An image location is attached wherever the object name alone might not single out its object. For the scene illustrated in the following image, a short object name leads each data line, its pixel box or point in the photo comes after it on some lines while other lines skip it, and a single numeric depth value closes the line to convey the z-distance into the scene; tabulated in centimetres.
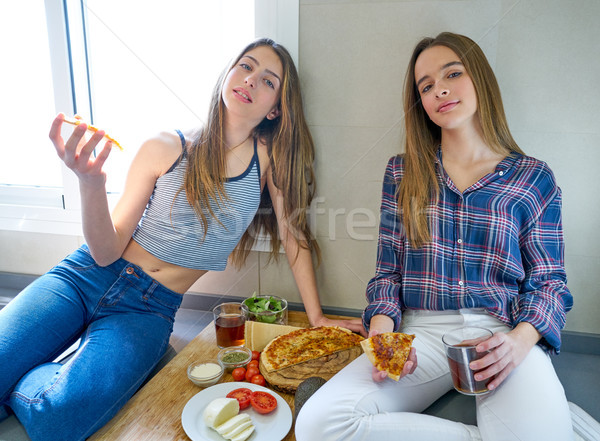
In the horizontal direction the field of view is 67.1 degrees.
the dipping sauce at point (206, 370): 132
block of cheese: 150
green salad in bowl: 154
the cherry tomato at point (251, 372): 136
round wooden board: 130
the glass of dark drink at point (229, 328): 150
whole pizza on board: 135
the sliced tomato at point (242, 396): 122
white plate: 113
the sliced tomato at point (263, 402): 120
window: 169
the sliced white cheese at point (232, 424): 112
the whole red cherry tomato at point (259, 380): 133
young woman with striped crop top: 126
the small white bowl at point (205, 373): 131
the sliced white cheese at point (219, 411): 114
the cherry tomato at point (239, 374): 137
